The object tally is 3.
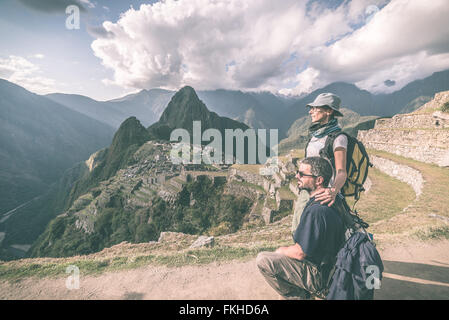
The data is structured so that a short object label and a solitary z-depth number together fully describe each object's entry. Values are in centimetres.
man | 260
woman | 285
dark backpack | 237
